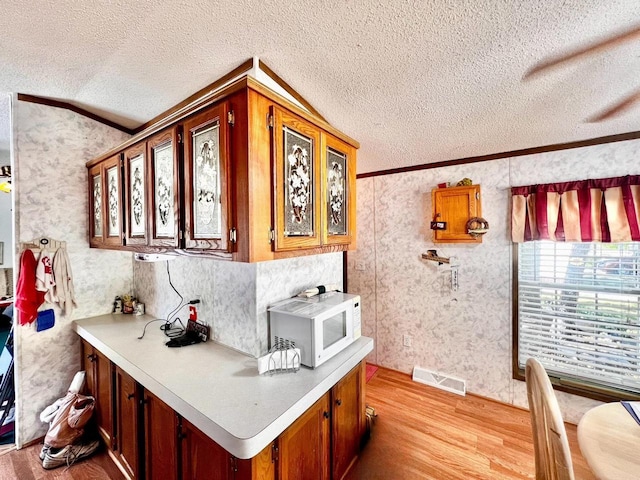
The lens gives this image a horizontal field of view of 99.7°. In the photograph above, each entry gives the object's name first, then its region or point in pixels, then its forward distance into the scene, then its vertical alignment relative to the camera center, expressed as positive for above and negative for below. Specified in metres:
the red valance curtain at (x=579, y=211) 2.01 +0.17
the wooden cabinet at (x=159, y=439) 1.33 -1.04
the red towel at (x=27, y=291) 1.98 -0.35
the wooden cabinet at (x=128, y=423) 1.57 -1.13
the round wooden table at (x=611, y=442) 1.01 -0.88
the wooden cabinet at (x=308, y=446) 1.19 -1.01
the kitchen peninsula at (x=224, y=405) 1.09 -0.77
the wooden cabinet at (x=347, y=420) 1.55 -1.15
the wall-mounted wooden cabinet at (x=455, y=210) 2.57 +0.24
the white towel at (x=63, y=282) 2.16 -0.33
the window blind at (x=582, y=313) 2.08 -0.67
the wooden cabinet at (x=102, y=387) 1.83 -1.07
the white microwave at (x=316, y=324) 1.45 -0.51
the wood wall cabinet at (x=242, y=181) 1.20 +0.31
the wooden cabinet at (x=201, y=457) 1.11 -0.95
